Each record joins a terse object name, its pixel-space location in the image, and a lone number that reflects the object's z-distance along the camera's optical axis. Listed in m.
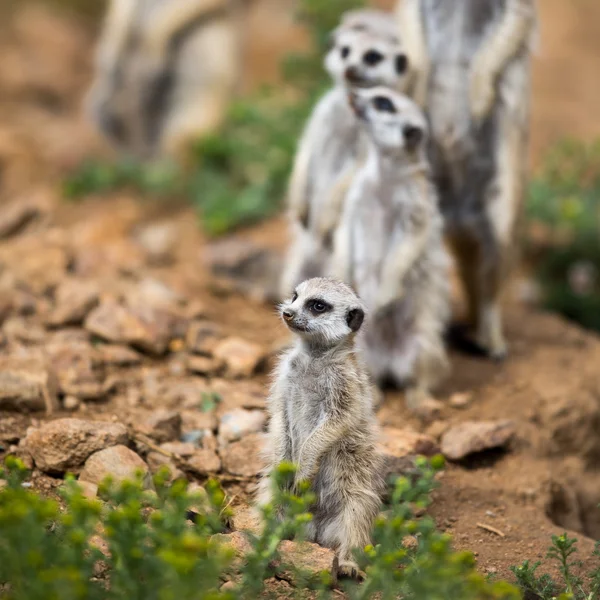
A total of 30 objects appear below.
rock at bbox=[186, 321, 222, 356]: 8.84
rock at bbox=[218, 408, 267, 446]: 7.31
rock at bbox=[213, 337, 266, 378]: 8.57
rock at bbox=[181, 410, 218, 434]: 7.42
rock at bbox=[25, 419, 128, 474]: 6.38
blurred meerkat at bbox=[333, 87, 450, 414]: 8.20
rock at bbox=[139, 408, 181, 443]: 7.15
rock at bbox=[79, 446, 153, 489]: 6.26
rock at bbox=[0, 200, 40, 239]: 11.55
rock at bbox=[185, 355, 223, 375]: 8.57
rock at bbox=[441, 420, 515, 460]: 7.63
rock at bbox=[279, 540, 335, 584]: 5.45
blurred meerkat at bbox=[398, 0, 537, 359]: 9.48
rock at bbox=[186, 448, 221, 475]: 6.89
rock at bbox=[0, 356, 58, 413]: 7.18
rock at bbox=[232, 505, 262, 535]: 6.11
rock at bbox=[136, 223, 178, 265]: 11.56
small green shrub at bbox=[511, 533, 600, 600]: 5.53
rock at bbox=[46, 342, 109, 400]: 7.67
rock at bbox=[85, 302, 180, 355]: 8.66
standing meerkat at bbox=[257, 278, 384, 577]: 6.04
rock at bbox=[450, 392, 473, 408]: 8.77
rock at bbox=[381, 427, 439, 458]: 7.17
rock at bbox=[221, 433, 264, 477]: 6.96
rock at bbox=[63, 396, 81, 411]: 7.51
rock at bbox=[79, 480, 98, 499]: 6.09
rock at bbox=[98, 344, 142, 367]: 8.36
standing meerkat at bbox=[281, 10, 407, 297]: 8.98
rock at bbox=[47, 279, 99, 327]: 8.83
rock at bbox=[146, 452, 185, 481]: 6.70
